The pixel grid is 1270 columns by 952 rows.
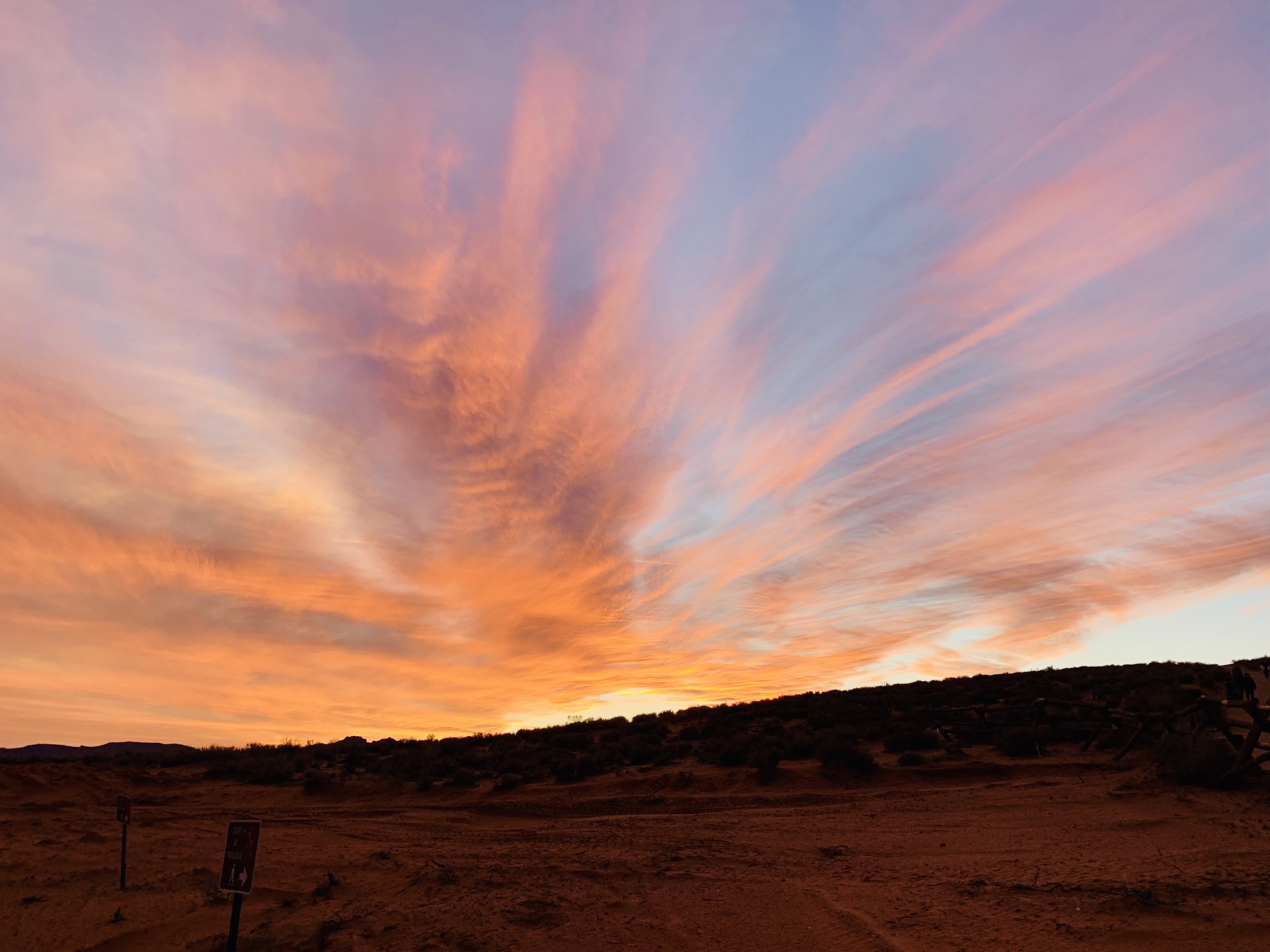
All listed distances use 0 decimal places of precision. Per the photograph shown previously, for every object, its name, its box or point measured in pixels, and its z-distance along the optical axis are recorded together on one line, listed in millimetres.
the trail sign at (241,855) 6957
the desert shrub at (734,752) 21594
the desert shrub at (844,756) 18703
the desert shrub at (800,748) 21562
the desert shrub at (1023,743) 18766
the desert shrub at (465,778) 23312
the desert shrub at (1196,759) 13648
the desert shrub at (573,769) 22703
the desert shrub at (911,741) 21031
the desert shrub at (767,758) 19547
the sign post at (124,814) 11773
